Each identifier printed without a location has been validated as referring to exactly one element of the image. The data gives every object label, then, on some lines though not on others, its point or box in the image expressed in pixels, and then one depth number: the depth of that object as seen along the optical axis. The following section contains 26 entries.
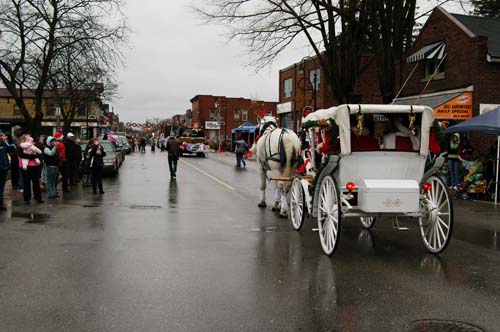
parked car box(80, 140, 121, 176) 22.17
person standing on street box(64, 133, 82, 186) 17.36
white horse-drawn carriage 7.27
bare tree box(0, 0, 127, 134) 23.02
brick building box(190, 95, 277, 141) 96.50
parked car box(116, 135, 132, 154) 42.19
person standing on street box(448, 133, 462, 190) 16.27
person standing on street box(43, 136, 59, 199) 14.25
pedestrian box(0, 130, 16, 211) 11.78
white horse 10.95
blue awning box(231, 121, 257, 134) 49.26
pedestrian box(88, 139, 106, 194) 15.99
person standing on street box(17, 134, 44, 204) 13.04
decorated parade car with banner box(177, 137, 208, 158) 46.41
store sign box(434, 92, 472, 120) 18.55
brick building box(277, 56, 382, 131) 36.75
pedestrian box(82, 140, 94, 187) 17.06
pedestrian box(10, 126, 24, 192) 16.42
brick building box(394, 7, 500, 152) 18.67
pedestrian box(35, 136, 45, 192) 15.25
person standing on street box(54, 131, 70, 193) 15.09
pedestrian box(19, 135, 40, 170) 12.95
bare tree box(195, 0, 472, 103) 18.39
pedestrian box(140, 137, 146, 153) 60.56
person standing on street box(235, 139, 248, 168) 30.38
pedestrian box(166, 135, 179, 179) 21.55
